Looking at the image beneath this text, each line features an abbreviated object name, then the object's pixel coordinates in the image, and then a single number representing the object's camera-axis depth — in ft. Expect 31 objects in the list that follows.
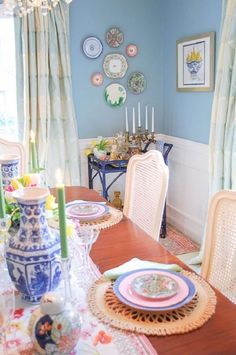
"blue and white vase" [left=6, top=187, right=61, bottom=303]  3.87
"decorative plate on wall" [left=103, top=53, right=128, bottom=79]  12.64
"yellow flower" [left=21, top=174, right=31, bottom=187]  4.91
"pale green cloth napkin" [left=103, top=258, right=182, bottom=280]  4.50
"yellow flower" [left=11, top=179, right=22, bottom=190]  4.67
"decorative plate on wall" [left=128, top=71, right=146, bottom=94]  13.05
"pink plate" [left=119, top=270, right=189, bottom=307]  3.90
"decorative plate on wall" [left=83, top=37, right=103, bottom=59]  12.32
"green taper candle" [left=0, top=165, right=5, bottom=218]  4.22
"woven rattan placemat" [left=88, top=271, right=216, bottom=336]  3.61
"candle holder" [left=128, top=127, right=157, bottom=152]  12.64
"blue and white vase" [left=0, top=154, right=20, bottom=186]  5.82
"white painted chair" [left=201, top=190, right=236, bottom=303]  4.92
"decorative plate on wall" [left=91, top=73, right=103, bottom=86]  12.61
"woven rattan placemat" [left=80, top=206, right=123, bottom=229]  6.23
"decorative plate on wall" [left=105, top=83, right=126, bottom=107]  12.87
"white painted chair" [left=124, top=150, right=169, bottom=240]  6.91
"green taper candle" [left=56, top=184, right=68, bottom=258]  3.47
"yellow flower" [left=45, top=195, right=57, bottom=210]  4.58
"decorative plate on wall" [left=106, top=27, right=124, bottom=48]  12.51
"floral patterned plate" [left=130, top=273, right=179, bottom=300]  4.02
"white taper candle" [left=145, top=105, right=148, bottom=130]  13.00
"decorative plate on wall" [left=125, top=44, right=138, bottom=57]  12.83
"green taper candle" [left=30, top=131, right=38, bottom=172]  5.31
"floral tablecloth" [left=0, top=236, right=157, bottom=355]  3.34
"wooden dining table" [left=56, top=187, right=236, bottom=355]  3.37
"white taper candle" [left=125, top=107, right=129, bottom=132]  12.85
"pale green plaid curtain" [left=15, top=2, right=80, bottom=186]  11.36
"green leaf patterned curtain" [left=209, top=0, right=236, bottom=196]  9.26
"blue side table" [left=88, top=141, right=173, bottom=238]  11.85
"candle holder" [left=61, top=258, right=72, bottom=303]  3.56
